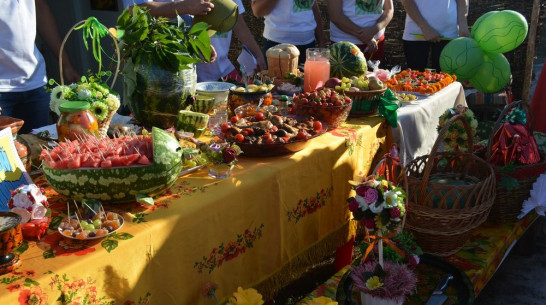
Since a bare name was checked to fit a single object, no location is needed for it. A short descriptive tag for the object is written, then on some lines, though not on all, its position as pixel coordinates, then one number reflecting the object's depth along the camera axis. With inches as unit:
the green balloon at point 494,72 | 182.1
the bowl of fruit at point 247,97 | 101.4
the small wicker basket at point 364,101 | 103.5
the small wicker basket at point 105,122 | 77.8
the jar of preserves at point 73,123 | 72.5
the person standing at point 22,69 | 103.4
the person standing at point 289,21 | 161.3
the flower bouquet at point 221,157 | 71.6
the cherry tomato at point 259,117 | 88.0
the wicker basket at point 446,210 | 90.2
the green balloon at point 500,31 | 170.2
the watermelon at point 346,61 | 123.3
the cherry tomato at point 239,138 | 77.5
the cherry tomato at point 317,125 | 85.5
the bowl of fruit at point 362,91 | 103.7
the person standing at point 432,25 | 186.5
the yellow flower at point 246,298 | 61.6
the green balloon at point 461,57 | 168.4
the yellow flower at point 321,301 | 64.9
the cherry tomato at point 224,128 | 80.1
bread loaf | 119.8
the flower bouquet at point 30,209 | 53.7
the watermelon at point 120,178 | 58.6
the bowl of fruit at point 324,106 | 92.0
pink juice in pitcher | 113.3
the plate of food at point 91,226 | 53.3
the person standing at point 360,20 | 170.2
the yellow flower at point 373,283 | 72.4
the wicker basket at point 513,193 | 107.9
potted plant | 80.8
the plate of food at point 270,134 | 78.0
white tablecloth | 111.2
